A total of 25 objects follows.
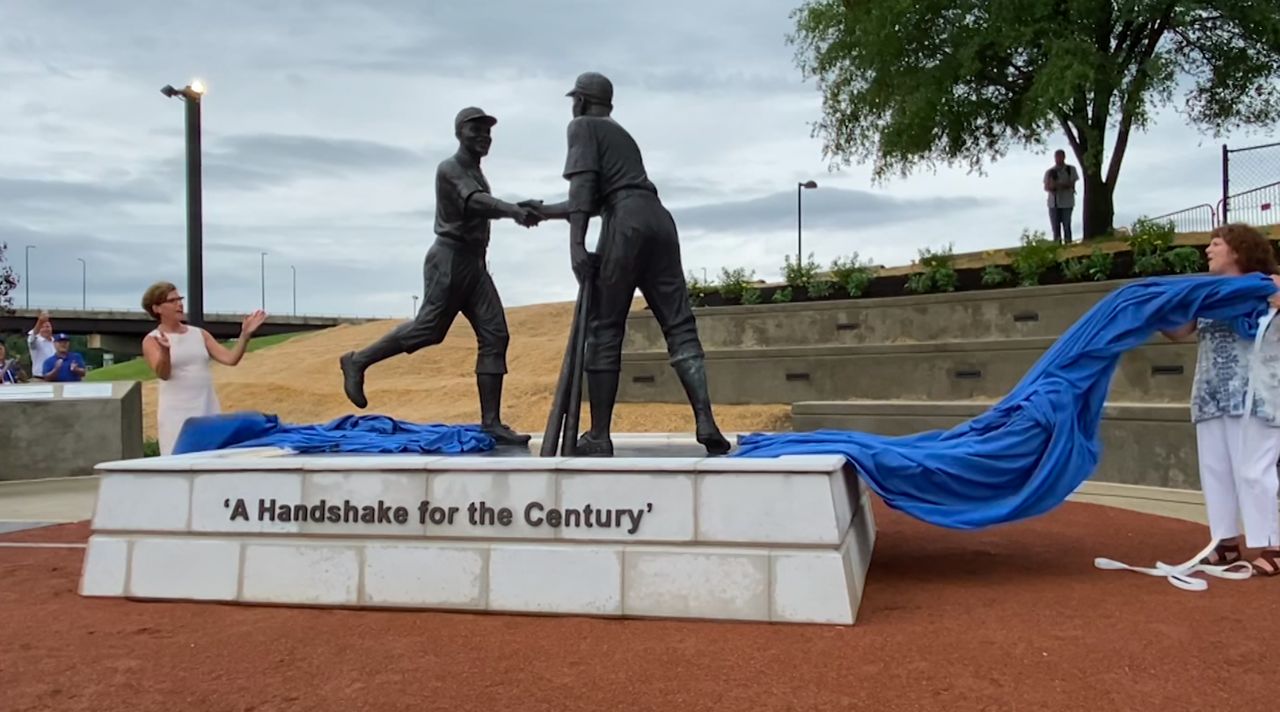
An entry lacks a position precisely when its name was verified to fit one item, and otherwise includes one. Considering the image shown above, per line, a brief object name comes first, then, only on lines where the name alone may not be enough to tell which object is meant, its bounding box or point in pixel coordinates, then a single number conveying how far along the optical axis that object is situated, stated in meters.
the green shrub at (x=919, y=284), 14.80
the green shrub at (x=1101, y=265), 13.53
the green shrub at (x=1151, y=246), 13.23
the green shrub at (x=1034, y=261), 14.03
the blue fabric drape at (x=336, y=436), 6.43
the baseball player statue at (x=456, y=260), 6.80
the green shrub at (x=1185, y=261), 13.02
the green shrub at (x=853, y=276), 15.36
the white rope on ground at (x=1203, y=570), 5.27
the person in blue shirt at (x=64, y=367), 13.61
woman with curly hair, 5.39
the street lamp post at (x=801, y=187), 32.94
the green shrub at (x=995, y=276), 14.43
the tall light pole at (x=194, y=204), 10.87
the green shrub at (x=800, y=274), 16.11
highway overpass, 55.26
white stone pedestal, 4.81
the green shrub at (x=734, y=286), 16.78
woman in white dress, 6.74
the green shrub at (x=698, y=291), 16.97
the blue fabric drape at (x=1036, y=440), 5.51
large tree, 17.03
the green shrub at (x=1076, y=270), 13.71
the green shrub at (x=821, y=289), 15.77
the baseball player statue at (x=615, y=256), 6.02
